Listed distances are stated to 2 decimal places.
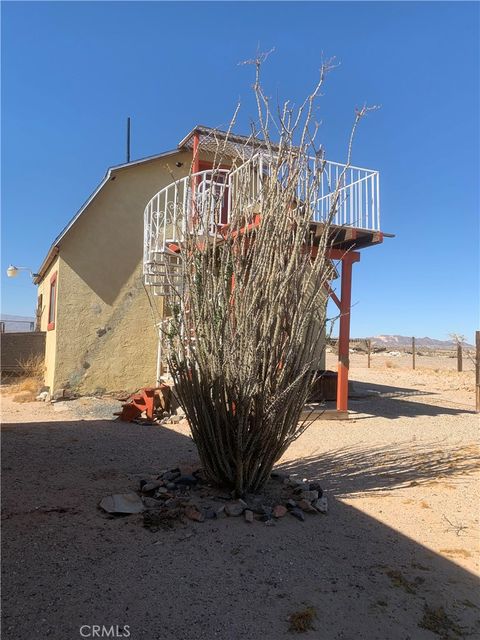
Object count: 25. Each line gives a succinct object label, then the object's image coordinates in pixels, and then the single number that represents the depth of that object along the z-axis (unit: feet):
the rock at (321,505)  13.07
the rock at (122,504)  11.90
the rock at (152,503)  12.36
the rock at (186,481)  13.99
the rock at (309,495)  13.46
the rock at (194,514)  11.72
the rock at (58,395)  32.45
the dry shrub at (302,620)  8.06
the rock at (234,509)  12.15
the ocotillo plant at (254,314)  12.76
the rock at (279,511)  12.36
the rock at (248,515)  11.84
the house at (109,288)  33.24
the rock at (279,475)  15.34
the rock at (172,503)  12.30
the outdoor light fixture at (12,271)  51.42
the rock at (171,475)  14.29
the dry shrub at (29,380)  34.73
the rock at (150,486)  13.38
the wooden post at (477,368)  35.78
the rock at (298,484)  14.26
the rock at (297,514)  12.42
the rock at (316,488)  14.05
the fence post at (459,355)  69.26
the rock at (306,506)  12.98
